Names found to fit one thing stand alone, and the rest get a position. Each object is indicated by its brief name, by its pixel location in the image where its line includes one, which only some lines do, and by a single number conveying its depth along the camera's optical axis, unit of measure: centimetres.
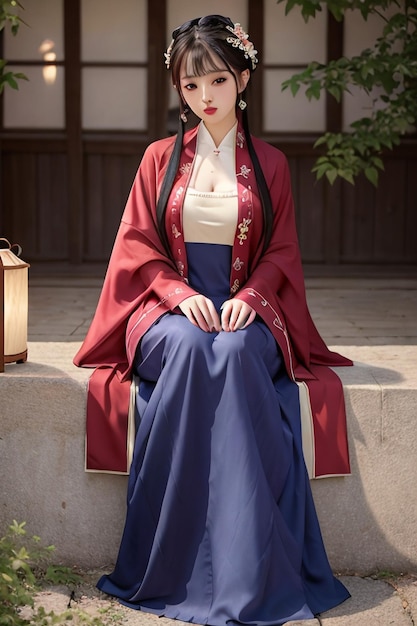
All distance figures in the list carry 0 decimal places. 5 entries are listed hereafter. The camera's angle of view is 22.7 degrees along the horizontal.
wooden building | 716
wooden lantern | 314
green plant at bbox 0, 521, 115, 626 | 224
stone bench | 310
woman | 274
